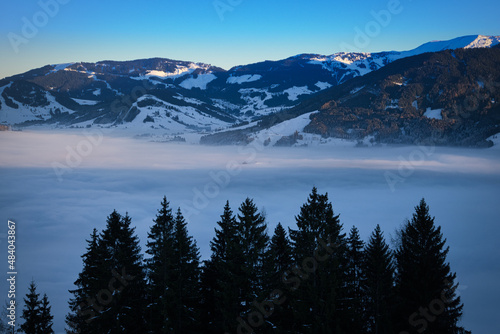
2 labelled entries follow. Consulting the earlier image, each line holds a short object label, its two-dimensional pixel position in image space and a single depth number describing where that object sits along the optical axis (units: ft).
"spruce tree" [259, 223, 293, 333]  85.88
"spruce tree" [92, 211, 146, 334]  88.89
